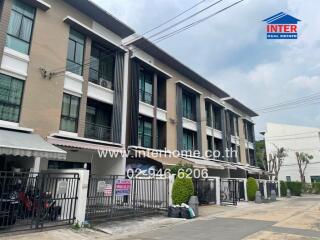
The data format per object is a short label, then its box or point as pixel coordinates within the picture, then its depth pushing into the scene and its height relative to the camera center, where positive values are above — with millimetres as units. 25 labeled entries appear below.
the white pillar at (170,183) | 15477 +450
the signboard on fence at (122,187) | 12805 +185
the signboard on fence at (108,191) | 12367 +5
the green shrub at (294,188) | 38219 +596
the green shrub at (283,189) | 35300 +427
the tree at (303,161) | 47562 +5121
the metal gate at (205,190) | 18906 +138
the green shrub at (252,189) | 24641 +278
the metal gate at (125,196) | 12109 -229
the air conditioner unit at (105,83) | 18341 +6695
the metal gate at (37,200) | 9383 -337
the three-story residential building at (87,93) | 13219 +5720
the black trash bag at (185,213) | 14039 -993
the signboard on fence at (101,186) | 12209 +204
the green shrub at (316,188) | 43406 +708
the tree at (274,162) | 43669 +4491
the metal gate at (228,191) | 21484 +81
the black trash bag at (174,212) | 14109 -959
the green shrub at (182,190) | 14859 +92
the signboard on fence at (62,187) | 10711 +133
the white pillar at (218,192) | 20609 +2
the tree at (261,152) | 49500 +7502
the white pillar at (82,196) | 10883 -189
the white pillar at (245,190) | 24530 +186
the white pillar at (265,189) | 28391 +325
